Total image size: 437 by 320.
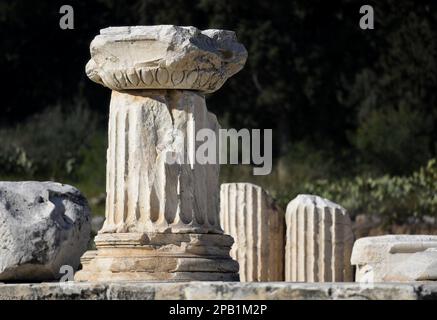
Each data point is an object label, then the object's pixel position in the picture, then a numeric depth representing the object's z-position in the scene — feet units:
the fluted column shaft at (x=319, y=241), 63.26
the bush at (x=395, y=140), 115.14
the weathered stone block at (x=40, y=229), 48.62
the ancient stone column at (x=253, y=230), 64.18
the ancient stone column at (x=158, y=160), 48.49
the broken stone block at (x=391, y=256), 49.64
